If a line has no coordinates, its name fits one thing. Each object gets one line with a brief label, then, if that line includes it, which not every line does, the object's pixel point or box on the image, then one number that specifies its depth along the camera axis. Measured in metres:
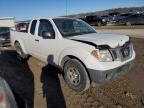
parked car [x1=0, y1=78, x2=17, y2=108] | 1.23
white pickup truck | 2.39
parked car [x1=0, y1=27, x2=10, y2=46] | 7.06
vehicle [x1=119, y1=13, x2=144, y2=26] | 15.04
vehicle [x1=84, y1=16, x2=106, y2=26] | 17.67
